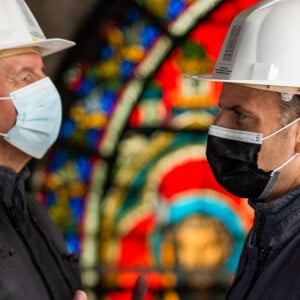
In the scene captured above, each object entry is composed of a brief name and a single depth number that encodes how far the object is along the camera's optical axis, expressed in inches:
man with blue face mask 135.8
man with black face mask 122.7
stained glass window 221.4
